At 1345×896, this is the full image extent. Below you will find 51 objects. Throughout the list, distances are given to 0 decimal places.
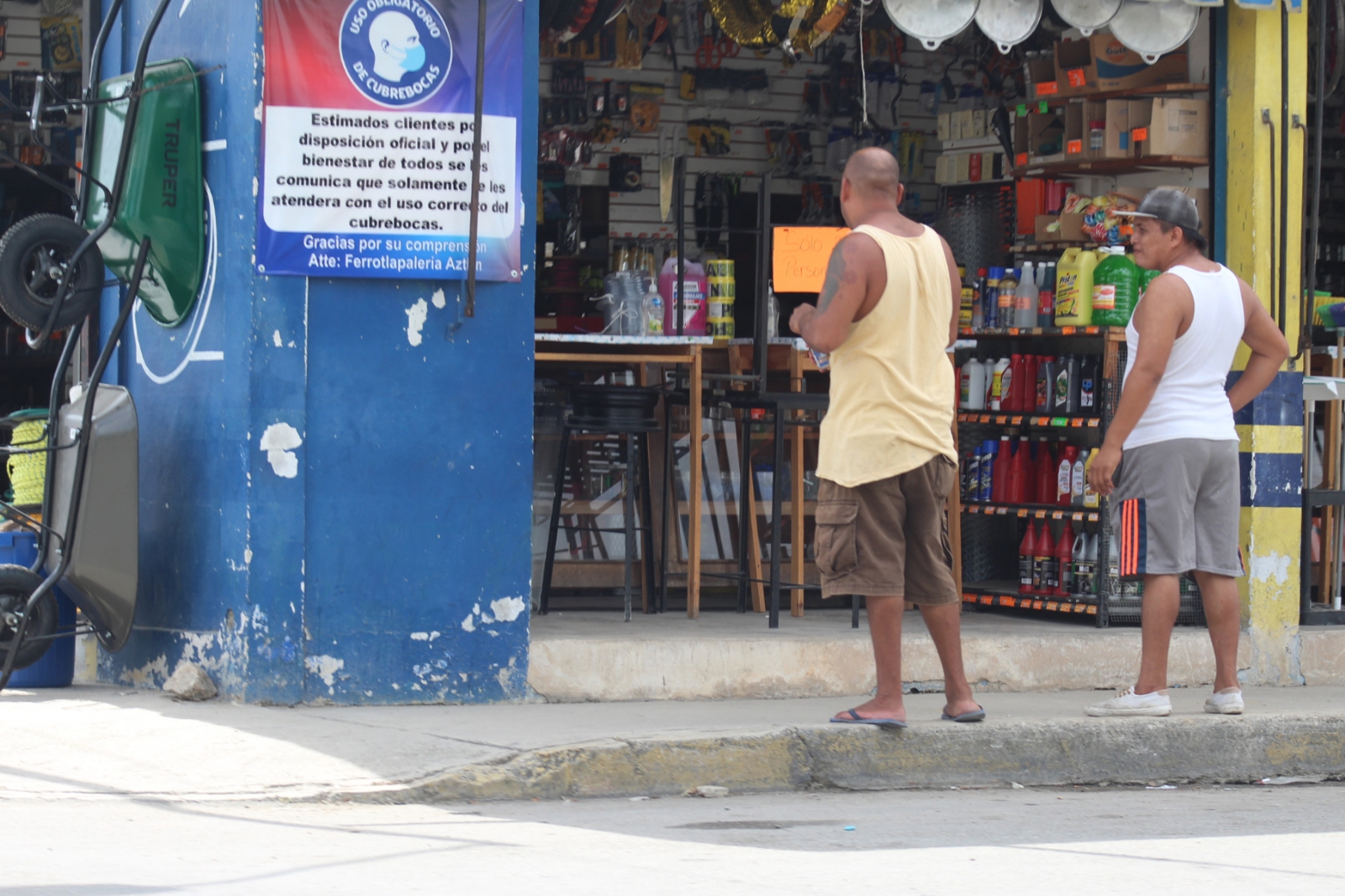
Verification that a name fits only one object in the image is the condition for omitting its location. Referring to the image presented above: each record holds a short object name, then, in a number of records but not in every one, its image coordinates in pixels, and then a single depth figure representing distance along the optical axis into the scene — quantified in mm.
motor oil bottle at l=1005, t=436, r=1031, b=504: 19328
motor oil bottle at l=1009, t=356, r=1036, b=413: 19172
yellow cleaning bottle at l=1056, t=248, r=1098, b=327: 18422
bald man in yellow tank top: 12625
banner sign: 13867
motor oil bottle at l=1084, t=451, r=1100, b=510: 18594
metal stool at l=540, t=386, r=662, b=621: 17500
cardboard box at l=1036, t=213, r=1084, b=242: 18953
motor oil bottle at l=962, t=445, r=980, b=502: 19703
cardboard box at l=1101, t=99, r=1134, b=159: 18672
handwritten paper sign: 17047
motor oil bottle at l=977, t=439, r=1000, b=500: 19625
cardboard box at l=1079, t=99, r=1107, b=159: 18906
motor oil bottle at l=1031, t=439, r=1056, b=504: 19156
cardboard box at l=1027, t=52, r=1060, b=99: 19594
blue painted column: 13930
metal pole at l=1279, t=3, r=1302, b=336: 17437
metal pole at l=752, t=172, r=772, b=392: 17203
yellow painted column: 17656
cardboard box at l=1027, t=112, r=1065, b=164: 19734
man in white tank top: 13906
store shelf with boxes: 18328
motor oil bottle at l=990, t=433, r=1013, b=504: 19531
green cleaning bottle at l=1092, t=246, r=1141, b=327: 18172
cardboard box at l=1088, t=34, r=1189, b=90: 18875
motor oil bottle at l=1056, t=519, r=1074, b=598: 18828
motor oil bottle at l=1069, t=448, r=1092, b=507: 18781
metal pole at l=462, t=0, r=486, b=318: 14008
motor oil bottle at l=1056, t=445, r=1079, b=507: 18844
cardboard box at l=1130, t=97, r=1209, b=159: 18062
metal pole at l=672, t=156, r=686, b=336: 17644
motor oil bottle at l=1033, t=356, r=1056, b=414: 18891
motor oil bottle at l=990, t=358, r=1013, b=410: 19312
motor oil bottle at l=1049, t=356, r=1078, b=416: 18719
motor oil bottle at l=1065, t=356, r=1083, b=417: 18656
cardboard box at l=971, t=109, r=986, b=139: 21594
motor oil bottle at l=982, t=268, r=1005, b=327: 19328
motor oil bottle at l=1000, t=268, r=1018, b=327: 19109
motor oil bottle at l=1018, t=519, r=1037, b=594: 19125
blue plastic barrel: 14844
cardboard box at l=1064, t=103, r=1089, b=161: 19047
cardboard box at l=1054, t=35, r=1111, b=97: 19109
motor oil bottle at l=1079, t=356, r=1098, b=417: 18547
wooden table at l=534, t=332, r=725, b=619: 17312
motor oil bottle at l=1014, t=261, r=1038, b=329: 19031
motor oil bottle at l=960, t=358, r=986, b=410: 19531
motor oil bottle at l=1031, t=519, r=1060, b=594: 18969
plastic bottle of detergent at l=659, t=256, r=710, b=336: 18469
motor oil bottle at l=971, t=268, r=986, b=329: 19594
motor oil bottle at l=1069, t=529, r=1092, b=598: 18641
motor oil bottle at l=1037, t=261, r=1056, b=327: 18937
